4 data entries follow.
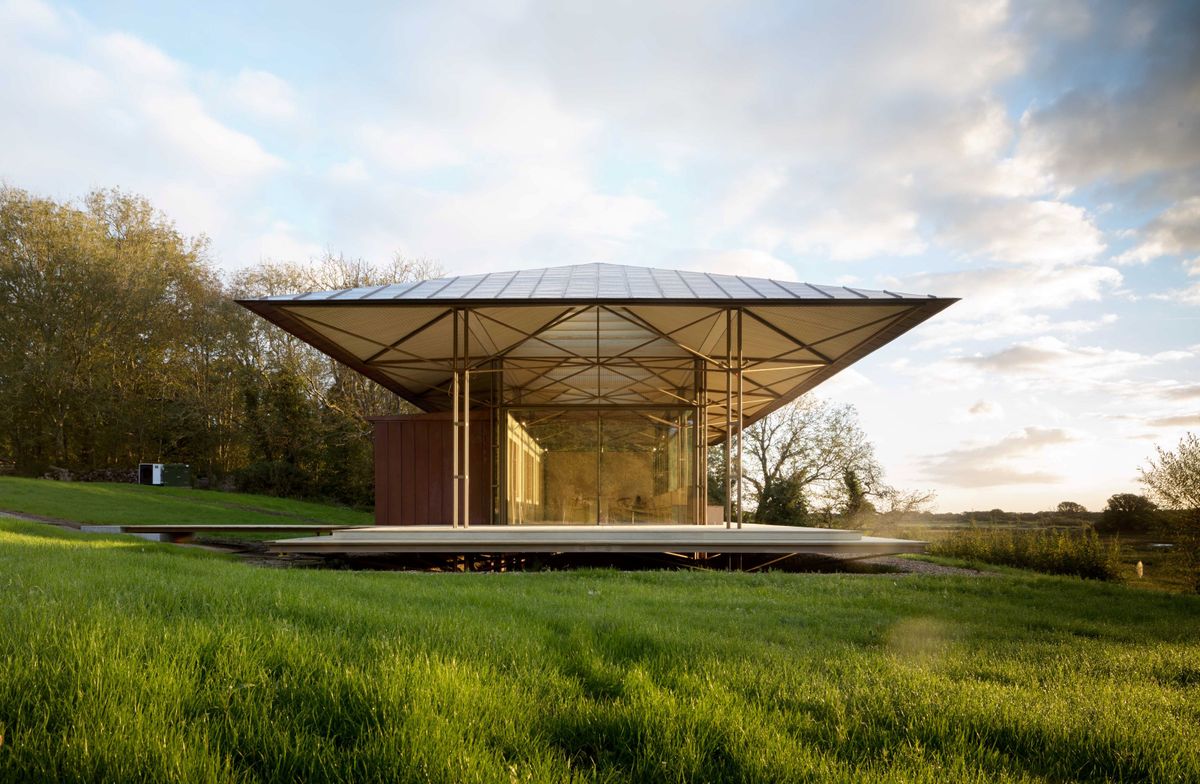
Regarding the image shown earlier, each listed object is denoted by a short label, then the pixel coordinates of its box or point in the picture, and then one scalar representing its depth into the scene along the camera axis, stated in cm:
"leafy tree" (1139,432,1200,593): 1382
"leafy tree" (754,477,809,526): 3159
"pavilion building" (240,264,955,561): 1388
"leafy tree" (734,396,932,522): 3206
